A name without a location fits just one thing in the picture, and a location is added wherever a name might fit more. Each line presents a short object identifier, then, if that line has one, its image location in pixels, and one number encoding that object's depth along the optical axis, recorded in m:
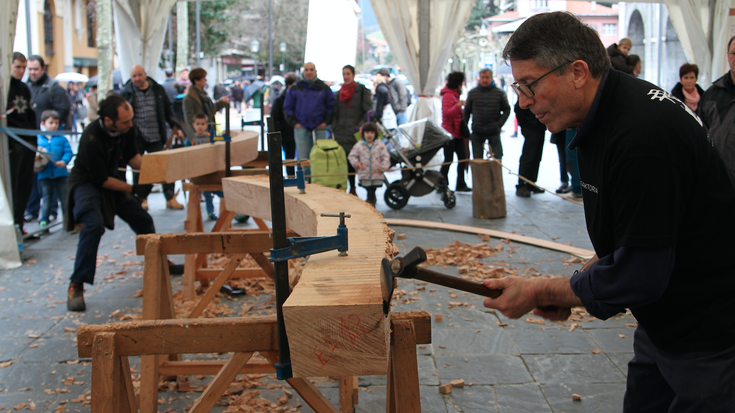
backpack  7.73
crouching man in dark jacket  4.63
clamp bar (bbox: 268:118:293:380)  1.76
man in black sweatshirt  1.44
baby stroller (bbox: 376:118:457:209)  8.15
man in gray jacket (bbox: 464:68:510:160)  8.93
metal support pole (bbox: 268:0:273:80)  29.09
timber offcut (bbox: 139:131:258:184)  4.11
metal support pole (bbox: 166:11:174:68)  27.66
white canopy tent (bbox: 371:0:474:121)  9.37
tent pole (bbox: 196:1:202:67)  24.16
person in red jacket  9.04
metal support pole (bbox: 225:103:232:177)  4.70
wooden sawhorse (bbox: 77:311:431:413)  1.86
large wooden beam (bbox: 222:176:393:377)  1.65
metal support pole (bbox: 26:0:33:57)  9.69
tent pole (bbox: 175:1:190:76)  21.36
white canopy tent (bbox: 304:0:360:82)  16.33
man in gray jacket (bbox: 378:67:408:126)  11.27
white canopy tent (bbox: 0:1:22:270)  5.71
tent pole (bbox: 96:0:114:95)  9.39
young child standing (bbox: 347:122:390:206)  7.97
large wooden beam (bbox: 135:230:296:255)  3.28
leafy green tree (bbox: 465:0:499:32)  42.37
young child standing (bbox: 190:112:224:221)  6.94
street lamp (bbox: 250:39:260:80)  37.24
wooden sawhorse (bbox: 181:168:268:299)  4.73
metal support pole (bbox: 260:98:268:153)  5.99
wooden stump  7.51
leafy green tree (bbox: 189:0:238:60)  32.78
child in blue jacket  7.05
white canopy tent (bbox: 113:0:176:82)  9.21
